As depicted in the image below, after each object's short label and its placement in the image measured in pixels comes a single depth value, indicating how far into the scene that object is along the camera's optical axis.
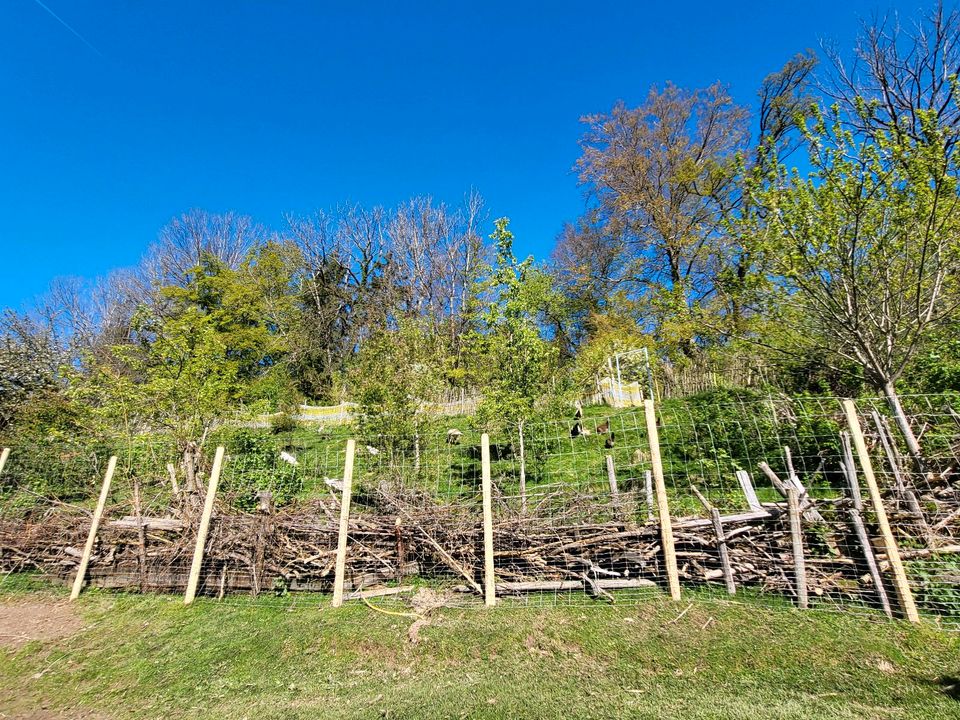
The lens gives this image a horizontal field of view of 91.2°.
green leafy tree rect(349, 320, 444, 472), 8.35
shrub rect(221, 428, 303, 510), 6.30
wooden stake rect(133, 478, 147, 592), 5.59
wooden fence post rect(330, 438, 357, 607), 4.91
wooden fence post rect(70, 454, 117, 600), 5.65
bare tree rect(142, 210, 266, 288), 29.50
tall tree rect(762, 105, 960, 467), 4.89
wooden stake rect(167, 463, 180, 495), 6.21
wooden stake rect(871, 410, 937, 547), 3.95
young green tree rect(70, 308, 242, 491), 7.85
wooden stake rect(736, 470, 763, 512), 4.50
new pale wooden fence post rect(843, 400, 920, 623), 3.62
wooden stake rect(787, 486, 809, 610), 3.93
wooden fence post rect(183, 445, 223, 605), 5.21
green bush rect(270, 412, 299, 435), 18.42
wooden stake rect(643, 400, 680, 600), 4.28
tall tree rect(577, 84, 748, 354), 19.11
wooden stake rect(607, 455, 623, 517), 4.79
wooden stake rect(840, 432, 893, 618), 3.74
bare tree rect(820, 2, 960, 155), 5.61
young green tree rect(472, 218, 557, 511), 7.82
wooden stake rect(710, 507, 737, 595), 4.21
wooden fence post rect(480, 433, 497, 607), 4.62
